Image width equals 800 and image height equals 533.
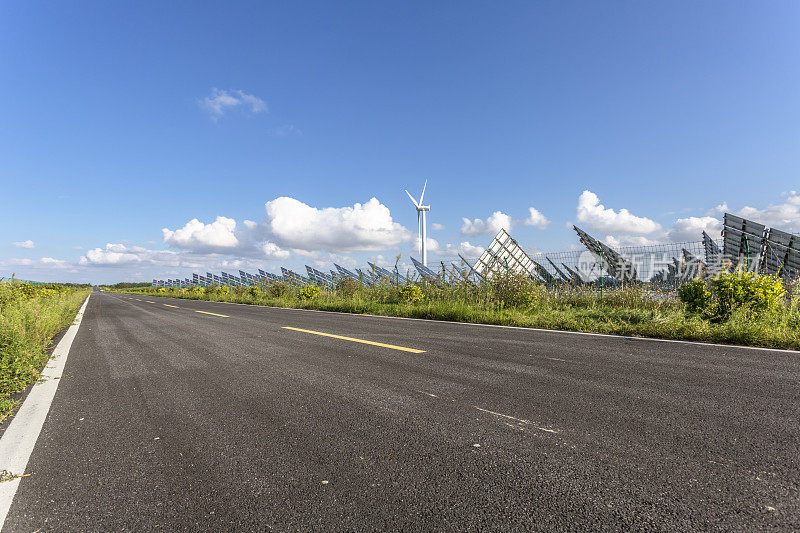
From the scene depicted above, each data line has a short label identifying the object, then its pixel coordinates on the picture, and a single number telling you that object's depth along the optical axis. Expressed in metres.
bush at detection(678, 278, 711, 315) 8.06
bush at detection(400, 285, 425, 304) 13.98
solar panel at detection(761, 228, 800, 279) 10.63
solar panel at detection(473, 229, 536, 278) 12.10
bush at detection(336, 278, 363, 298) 17.99
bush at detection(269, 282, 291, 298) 22.91
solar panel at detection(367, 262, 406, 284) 15.96
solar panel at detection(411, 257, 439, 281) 14.59
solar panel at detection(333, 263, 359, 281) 18.98
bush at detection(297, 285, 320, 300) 19.22
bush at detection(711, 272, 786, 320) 7.19
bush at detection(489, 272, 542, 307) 10.93
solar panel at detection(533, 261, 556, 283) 12.48
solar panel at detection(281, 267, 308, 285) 23.75
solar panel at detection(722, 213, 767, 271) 9.97
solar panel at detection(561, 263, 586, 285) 12.17
